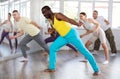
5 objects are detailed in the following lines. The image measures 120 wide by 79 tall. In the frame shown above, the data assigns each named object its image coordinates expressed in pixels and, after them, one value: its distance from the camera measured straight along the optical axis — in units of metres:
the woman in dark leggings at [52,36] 6.14
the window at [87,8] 7.55
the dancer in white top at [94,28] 4.92
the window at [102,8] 7.56
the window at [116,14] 7.55
